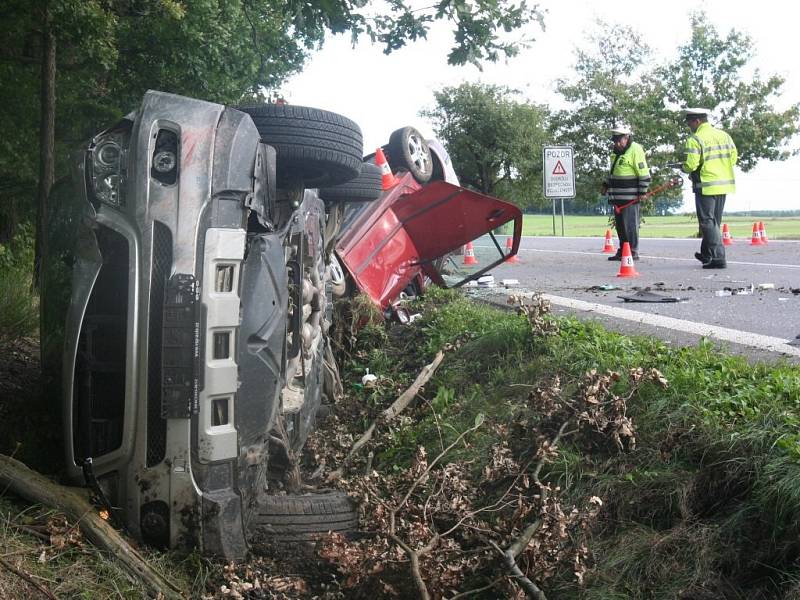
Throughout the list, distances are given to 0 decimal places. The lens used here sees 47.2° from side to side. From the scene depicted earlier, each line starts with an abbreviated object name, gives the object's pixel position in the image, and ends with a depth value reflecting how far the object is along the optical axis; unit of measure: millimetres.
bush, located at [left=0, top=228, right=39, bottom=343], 5027
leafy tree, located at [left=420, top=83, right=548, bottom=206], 30703
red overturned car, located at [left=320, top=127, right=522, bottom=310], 6172
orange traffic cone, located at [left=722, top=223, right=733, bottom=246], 16742
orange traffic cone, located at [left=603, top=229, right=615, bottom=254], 16562
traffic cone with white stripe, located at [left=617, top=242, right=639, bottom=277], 10500
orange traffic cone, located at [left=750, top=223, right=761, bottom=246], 16734
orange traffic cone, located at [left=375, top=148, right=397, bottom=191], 6512
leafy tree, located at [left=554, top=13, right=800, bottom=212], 28859
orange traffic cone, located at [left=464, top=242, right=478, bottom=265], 13414
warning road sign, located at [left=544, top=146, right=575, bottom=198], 20953
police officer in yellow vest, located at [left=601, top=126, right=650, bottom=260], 12914
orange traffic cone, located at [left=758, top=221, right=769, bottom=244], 16688
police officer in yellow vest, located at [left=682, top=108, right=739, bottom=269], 11211
